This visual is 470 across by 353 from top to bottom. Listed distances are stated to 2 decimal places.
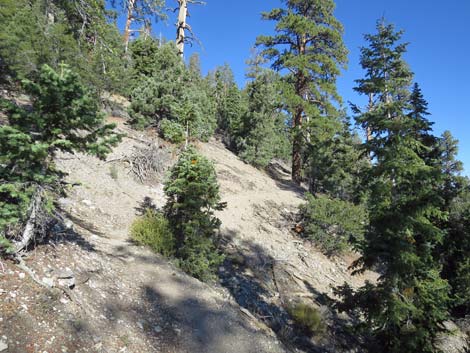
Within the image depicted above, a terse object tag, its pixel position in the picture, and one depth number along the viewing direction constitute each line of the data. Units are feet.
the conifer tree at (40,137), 12.96
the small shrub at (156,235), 26.63
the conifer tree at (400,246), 23.25
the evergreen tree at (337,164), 61.77
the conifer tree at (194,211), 25.52
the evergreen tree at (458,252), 38.58
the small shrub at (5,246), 13.11
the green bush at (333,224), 44.60
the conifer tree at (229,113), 85.20
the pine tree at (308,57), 62.28
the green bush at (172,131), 52.06
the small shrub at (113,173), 38.08
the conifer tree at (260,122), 72.38
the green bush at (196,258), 25.45
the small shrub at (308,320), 28.91
